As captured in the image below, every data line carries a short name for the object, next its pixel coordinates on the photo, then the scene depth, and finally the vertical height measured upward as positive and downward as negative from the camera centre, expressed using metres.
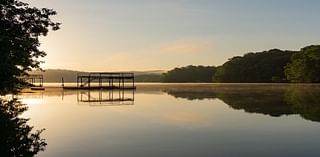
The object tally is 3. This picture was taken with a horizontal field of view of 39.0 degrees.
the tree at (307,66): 104.25 +3.99
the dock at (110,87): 77.33 -0.51
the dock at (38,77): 74.14 +0.44
